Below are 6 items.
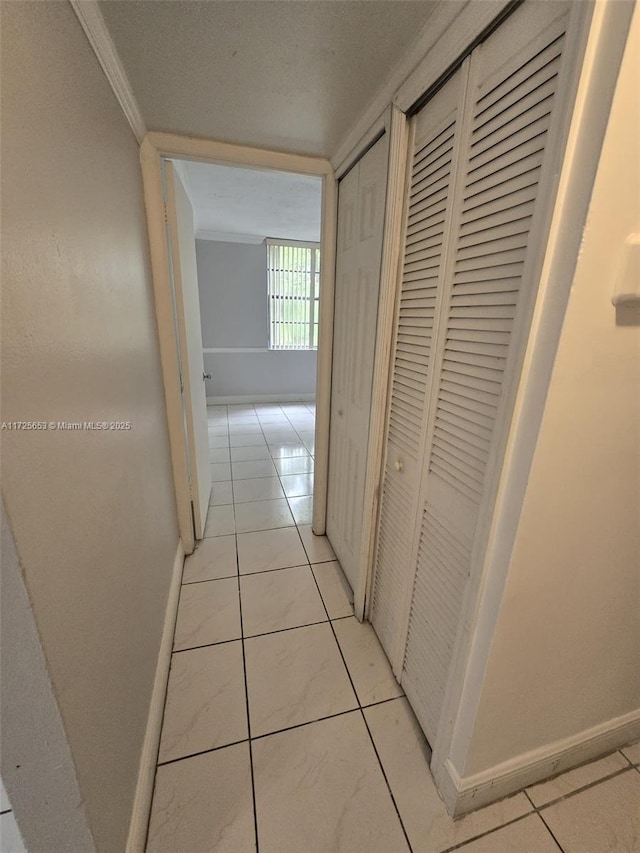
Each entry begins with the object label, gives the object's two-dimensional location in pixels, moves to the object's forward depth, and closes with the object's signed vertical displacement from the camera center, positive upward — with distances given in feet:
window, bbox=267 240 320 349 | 15.85 +1.48
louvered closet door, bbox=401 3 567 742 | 2.26 +0.29
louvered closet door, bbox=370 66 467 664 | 3.22 -0.08
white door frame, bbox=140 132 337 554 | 4.99 +0.92
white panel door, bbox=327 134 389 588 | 4.48 -0.13
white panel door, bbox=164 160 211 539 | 5.53 -0.19
